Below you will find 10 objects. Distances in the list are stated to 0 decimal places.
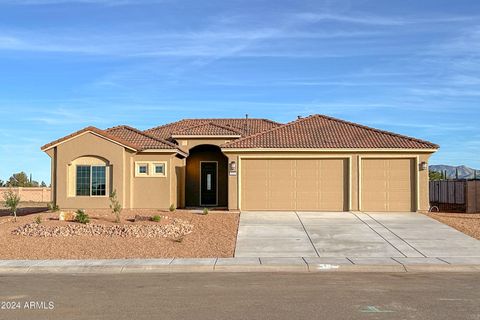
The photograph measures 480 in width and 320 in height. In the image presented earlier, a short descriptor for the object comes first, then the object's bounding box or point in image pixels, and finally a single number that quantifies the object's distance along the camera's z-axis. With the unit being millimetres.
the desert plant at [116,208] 21453
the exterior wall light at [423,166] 25844
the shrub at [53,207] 25019
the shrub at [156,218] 21484
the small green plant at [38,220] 21031
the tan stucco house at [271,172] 25844
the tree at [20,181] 65006
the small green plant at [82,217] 21047
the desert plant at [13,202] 23062
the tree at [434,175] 57125
